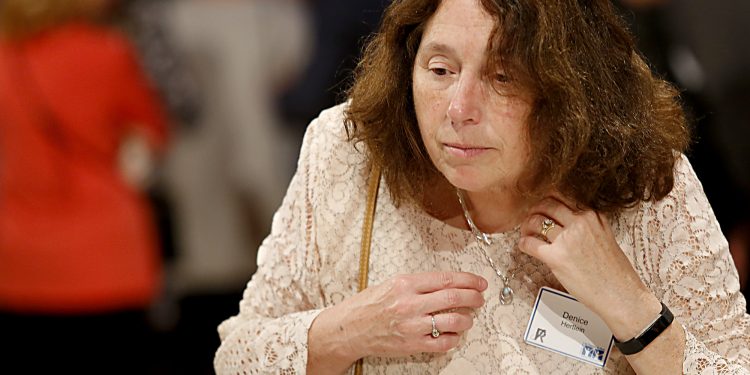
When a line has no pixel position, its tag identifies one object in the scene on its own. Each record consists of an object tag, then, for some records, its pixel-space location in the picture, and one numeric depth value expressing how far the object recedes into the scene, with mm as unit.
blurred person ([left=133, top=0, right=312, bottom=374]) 11539
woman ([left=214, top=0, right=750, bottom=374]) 4355
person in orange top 9555
